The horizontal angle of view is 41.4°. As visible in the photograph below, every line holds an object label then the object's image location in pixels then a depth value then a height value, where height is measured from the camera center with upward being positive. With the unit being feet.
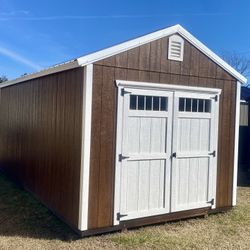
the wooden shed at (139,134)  14.53 -0.63
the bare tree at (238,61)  79.61 +15.33
